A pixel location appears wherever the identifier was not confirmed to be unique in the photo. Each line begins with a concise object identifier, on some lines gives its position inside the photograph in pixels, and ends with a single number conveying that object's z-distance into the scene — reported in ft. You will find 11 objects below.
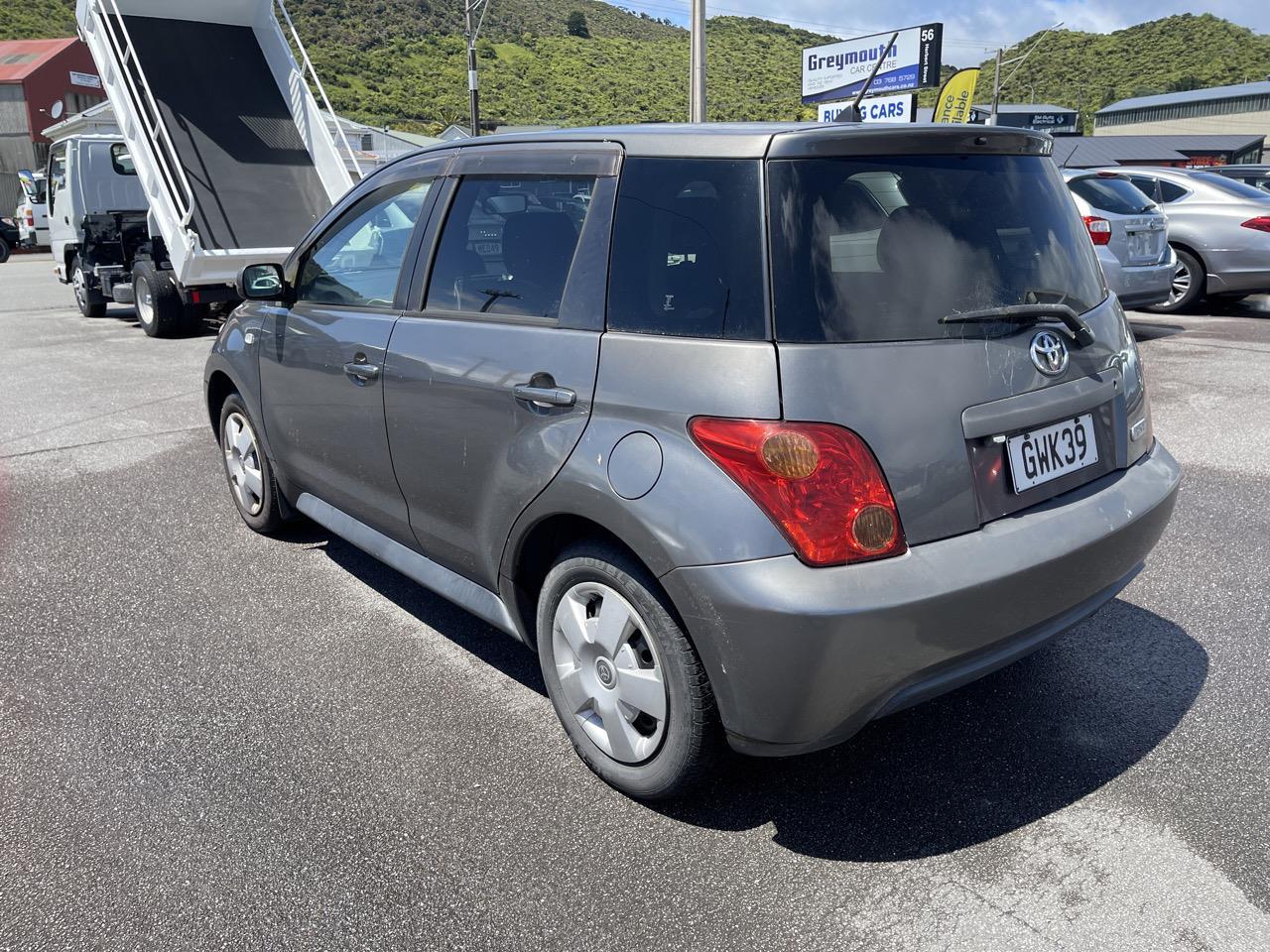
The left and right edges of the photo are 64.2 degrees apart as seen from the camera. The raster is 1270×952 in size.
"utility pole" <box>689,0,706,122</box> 54.39
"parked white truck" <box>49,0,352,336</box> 33.86
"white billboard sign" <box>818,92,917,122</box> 89.25
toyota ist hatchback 7.65
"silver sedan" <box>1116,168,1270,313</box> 35.88
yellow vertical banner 71.87
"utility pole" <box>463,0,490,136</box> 83.76
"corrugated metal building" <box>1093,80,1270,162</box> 244.63
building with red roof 144.05
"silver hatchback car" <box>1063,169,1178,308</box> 30.96
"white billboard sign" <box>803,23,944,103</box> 91.56
